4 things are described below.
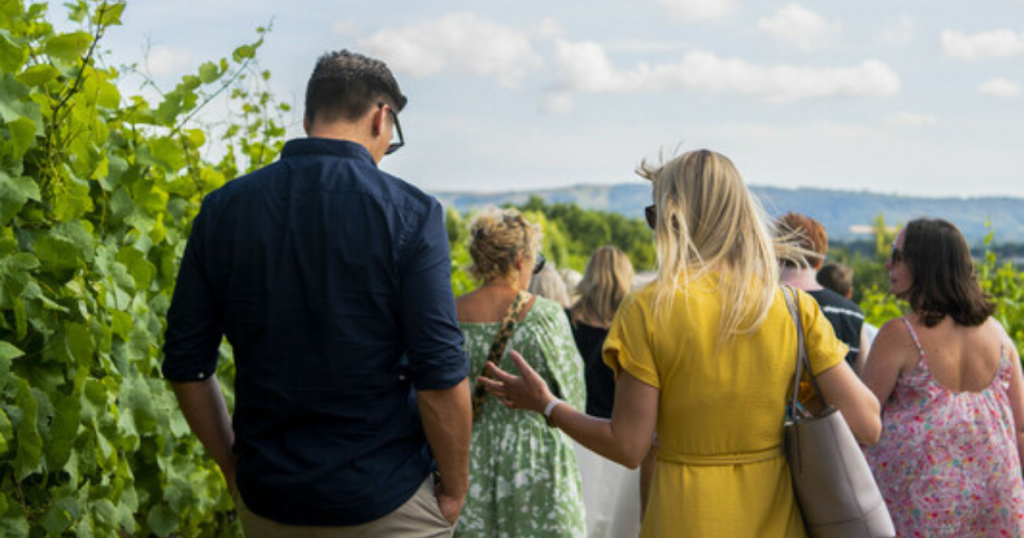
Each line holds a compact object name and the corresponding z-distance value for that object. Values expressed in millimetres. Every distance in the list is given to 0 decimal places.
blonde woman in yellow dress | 2699
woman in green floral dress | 4621
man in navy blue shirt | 2598
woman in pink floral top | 4176
